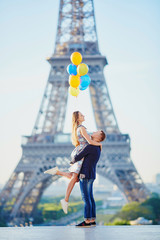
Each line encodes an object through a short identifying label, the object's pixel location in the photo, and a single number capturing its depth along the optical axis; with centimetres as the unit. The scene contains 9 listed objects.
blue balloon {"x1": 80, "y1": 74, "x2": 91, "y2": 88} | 889
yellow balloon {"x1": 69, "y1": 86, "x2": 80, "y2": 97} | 896
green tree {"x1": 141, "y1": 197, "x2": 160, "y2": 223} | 2870
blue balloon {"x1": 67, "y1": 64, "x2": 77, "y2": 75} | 887
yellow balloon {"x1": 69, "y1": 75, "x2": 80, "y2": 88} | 884
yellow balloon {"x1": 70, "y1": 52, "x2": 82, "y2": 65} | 890
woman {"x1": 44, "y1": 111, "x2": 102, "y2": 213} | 686
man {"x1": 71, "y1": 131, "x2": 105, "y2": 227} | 669
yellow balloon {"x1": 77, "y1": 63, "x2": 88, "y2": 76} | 864
